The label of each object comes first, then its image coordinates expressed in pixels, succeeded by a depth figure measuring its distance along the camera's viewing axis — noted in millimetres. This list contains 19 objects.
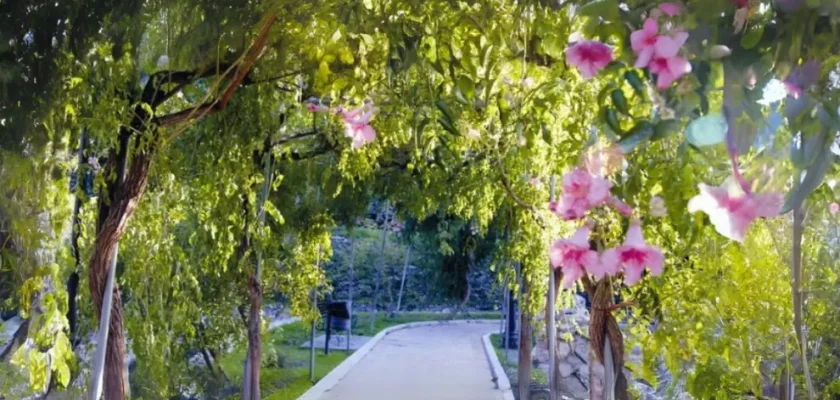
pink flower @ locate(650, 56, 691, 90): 802
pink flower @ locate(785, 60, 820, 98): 812
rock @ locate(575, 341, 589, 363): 9330
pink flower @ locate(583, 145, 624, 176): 1013
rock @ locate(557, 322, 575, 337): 7493
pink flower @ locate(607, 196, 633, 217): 1055
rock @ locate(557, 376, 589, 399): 8787
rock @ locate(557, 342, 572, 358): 9141
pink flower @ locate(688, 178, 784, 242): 798
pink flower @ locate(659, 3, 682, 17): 817
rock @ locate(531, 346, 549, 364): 11445
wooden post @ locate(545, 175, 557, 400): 4566
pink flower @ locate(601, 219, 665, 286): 976
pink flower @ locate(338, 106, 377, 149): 1812
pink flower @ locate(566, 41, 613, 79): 940
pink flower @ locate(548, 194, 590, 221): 988
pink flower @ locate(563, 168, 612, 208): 973
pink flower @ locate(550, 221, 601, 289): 1007
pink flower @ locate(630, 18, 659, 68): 818
